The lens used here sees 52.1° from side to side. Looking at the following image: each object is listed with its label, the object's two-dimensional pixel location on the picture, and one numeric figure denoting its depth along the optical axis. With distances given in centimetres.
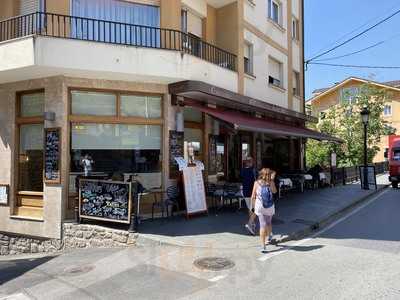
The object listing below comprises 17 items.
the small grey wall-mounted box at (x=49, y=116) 1024
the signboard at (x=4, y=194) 1129
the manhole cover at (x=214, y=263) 696
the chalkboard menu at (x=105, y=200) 936
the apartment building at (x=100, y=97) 1018
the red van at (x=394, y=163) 2198
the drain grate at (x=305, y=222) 1030
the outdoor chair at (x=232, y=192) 1196
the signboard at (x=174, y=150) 1154
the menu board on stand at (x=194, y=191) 1089
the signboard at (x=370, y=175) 2039
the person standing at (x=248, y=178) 1003
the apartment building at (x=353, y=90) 4446
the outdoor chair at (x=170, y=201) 1098
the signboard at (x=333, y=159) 2141
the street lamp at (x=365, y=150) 2006
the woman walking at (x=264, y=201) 792
